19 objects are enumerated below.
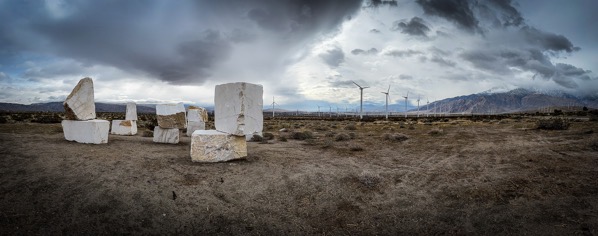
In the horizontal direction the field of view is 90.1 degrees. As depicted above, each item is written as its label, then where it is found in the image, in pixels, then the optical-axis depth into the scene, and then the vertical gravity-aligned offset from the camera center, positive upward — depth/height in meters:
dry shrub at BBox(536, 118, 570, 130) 16.62 -0.83
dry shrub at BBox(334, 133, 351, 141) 15.06 -1.26
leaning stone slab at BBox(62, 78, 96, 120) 9.97 +0.44
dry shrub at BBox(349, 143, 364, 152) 11.51 -1.38
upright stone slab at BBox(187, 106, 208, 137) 15.73 -0.32
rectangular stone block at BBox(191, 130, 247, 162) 8.13 -0.90
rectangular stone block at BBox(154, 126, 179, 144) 11.80 -0.82
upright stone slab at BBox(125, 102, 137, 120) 15.70 +0.20
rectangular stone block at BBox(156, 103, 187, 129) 11.59 -0.03
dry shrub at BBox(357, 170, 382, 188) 7.13 -1.64
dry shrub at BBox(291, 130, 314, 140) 16.03 -1.23
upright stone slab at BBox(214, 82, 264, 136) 8.23 +0.16
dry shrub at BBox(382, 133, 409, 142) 14.34 -1.24
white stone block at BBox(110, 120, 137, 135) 15.44 -0.64
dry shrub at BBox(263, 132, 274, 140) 15.94 -1.24
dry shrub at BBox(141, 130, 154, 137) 15.02 -0.98
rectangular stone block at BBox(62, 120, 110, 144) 9.80 -0.52
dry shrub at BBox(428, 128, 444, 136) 17.05 -1.19
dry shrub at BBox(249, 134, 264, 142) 14.65 -1.21
